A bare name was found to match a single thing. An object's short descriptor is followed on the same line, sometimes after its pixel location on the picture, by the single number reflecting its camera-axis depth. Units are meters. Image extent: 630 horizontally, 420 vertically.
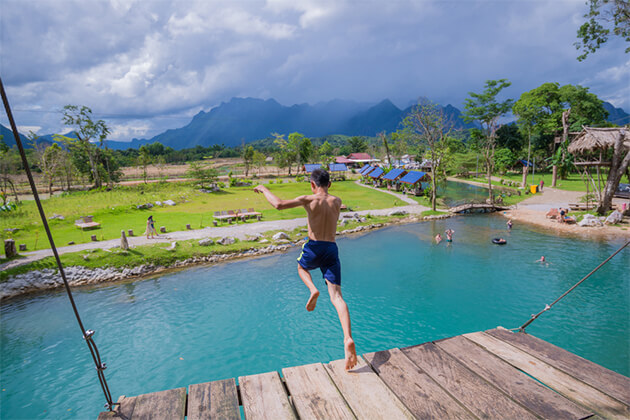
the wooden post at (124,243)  18.00
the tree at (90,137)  44.03
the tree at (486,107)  63.22
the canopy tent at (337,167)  64.94
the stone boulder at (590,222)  22.66
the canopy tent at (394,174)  43.94
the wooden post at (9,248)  16.73
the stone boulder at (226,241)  20.34
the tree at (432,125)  30.56
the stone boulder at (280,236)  21.73
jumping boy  4.48
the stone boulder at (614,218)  22.72
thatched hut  21.98
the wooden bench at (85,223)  22.95
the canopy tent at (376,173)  50.04
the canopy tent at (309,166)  63.21
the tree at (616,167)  22.05
